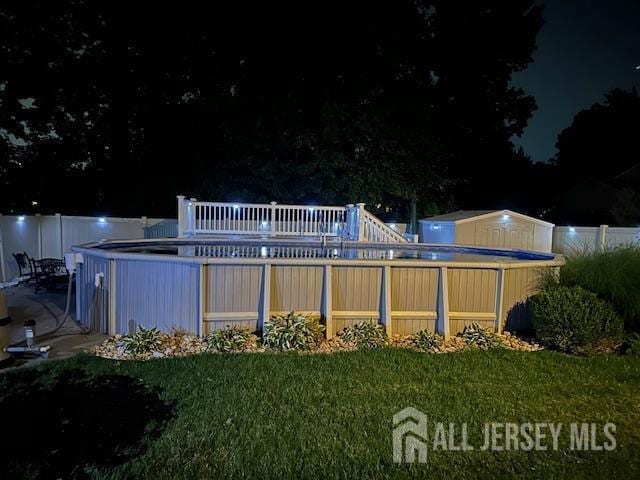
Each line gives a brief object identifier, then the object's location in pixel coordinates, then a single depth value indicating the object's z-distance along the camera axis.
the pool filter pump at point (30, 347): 4.48
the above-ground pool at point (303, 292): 5.25
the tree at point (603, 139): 32.06
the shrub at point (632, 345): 4.97
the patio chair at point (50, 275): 7.88
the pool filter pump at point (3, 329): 4.26
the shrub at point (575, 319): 5.01
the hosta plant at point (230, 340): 4.95
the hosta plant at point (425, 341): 5.20
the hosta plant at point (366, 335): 5.19
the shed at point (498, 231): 12.77
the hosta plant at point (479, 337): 5.31
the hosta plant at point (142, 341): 4.80
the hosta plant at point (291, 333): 5.02
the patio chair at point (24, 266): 8.65
